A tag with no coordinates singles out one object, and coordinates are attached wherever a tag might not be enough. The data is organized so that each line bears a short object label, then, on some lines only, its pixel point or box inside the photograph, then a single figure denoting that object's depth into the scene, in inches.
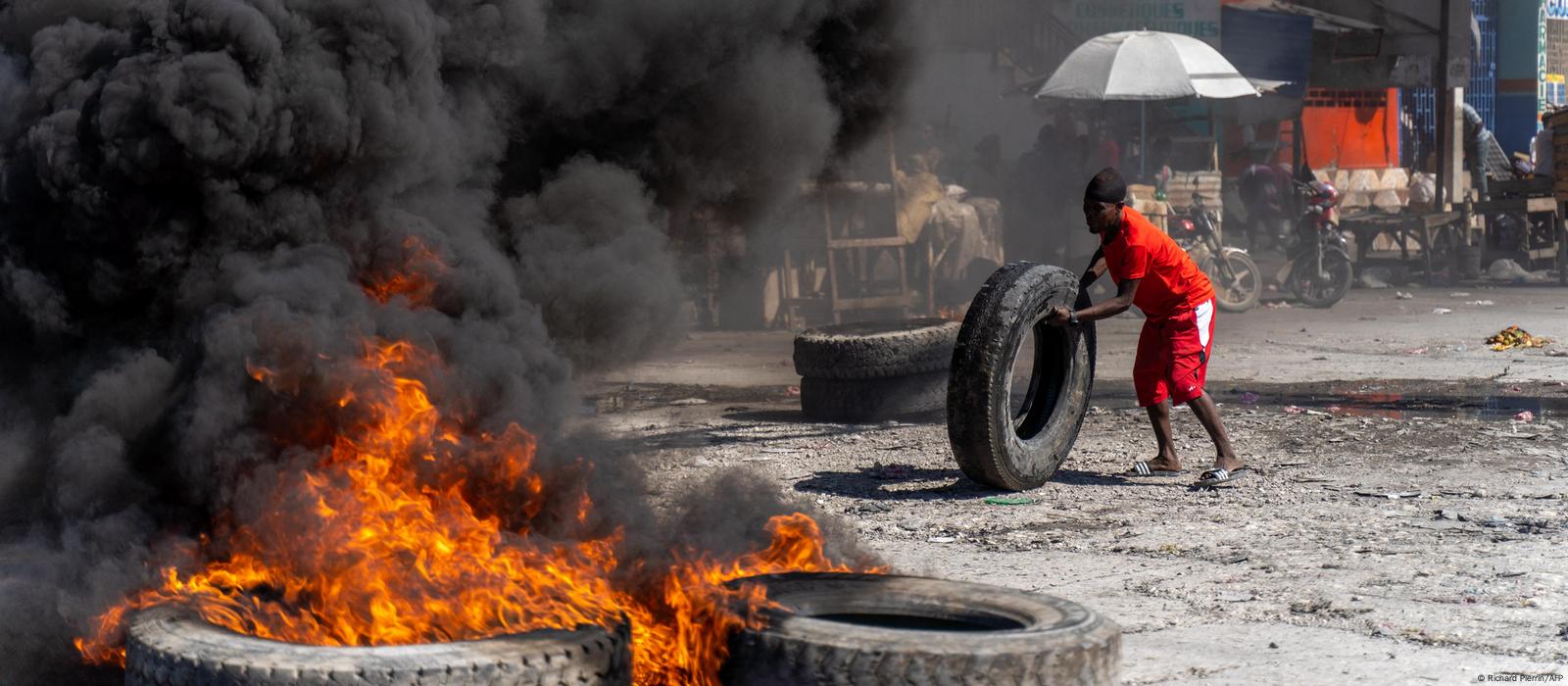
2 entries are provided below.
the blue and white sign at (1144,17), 896.3
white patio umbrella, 716.0
